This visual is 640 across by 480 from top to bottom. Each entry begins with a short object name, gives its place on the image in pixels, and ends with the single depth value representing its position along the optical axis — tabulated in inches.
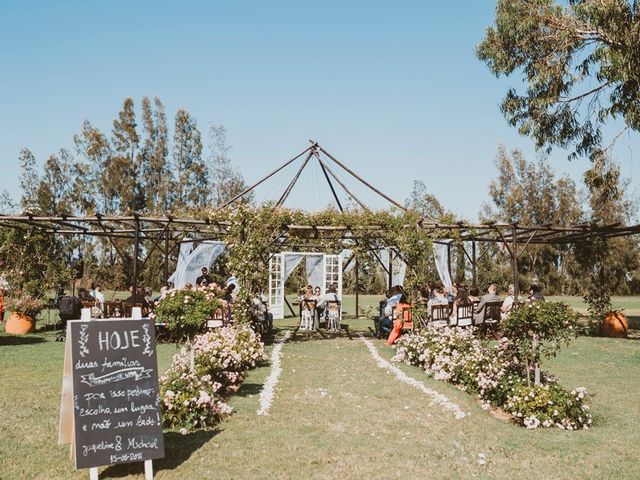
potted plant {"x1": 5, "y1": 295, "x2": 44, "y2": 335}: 559.2
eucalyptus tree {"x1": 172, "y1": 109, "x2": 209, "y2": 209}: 1636.3
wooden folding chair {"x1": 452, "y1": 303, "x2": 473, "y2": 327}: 477.7
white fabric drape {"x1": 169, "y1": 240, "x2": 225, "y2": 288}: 645.9
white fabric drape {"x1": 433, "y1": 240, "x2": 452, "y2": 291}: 677.2
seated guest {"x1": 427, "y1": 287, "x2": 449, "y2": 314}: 513.6
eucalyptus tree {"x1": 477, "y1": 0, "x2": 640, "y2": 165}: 486.0
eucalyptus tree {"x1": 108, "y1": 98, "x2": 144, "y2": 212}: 1595.7
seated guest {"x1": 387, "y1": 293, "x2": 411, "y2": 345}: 483.9
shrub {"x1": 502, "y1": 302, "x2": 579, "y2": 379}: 242.8
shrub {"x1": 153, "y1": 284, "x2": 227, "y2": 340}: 255.3
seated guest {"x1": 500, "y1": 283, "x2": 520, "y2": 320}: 493.8
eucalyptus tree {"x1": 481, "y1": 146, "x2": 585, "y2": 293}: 1636.3
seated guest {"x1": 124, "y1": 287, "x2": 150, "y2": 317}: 458.2
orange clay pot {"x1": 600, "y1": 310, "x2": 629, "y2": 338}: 582.6
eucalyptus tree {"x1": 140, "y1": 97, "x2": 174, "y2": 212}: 1630.2
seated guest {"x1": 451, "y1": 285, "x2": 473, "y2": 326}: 485.5
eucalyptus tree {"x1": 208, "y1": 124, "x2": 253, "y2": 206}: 1622.8
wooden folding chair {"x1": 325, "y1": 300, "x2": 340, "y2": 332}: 615.2
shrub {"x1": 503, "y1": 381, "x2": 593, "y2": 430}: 228.7
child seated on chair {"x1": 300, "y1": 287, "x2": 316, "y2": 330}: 627.2
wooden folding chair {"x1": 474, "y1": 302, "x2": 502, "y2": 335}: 498.8
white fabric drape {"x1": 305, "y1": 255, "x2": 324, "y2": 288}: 807.7
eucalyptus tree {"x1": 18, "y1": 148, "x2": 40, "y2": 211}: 1647.4
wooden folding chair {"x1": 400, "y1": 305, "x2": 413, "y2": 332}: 490.9
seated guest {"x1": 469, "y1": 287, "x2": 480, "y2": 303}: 566.6
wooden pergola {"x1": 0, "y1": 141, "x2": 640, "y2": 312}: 510.9
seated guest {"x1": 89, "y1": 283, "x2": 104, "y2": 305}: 573.6
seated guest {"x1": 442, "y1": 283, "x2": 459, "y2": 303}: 599.7
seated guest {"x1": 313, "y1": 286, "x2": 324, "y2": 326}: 631.2
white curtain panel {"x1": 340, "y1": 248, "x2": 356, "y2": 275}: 773.3
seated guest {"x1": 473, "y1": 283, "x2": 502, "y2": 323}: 501.0
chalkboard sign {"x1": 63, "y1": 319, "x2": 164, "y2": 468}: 167.9
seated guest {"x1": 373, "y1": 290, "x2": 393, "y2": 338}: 530.0
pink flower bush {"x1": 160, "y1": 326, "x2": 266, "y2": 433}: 219.3
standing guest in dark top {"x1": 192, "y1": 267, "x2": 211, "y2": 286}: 561.5
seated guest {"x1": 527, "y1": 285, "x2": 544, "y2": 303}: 471.2
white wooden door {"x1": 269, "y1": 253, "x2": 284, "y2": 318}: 786.8
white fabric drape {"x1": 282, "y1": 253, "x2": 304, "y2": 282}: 799.7
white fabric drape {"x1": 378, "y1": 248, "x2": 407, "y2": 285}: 676.2
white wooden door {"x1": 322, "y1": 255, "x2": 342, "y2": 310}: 784.9
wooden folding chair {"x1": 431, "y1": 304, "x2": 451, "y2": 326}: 473.4
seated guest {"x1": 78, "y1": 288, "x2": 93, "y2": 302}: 567.6
